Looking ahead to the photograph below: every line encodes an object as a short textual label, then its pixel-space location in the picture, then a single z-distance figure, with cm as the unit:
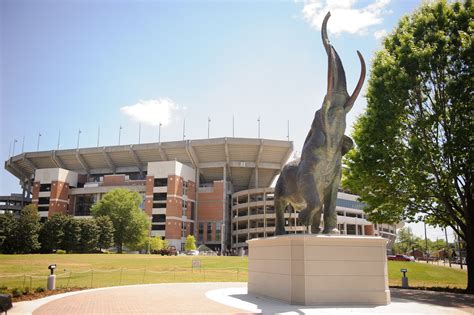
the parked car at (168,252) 5937
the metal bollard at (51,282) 1471
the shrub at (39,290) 1382
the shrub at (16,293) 1228
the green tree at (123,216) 6594
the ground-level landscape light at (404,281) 1933
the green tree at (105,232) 6147
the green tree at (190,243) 7162
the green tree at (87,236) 5900
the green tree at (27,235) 5306
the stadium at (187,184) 8169
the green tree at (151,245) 6662
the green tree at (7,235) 5175
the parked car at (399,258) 5055
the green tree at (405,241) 10450
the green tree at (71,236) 5769
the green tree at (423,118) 1667
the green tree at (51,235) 5653
